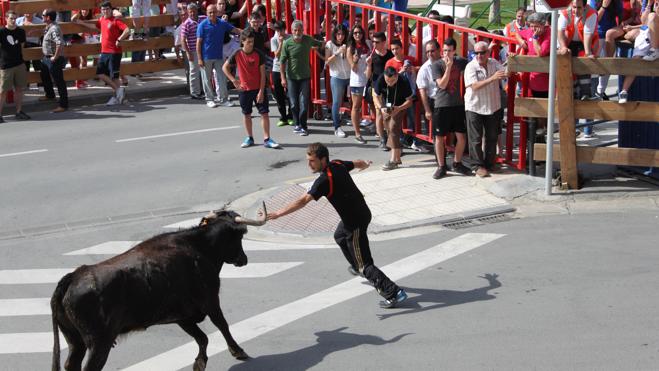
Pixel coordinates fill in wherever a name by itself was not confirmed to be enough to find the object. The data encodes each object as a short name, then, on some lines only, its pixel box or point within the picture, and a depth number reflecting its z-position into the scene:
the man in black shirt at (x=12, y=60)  18.16
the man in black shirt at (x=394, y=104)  14.51
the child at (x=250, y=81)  15.73
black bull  7.34
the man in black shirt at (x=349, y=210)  9.26
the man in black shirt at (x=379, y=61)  15.33
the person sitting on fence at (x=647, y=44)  12.90
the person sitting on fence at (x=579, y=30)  14.48
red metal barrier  13.78
